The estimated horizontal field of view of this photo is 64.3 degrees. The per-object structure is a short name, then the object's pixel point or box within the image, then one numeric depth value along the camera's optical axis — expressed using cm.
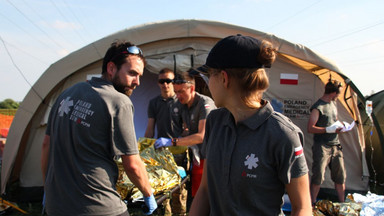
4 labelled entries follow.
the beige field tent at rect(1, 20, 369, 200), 513
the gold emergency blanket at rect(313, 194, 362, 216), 399
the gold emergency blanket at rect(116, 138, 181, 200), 293
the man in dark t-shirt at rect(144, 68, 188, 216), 412
